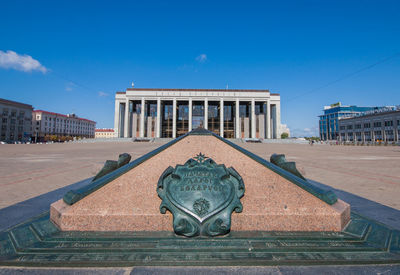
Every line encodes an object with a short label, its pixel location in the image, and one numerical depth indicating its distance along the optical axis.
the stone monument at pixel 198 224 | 1.42
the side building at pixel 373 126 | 48.09
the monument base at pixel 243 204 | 1.78
